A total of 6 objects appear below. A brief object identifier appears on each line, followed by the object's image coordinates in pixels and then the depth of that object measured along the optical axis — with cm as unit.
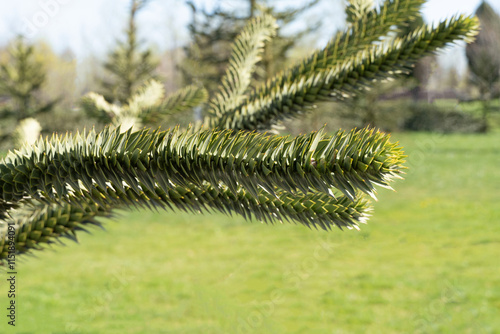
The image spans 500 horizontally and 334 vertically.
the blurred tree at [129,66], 1734
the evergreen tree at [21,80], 1440
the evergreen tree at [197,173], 112
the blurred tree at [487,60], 1925
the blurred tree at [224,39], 1645
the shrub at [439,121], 2291
